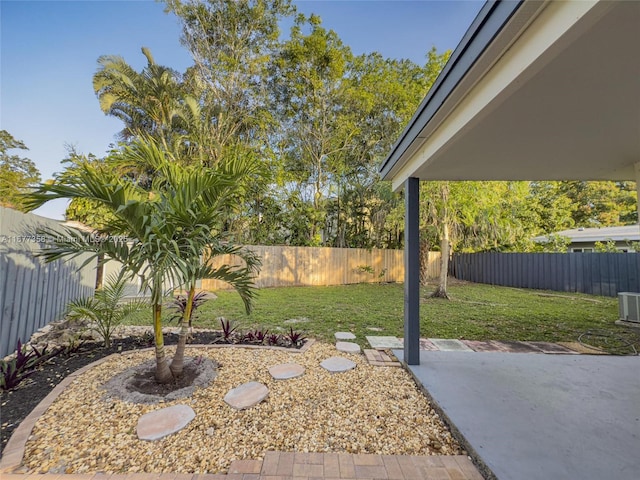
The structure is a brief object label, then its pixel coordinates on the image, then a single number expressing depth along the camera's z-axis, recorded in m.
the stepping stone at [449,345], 3.61
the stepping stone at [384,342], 3.70
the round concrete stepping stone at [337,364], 2.92
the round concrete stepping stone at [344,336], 4.04
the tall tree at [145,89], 8.66
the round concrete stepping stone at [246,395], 2.22
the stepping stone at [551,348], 3.56
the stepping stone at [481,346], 3.63
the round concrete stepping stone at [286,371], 2.71
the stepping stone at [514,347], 3.62
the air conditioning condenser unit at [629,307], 5.01
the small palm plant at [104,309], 3.11
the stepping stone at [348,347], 3.50
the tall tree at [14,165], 10.18
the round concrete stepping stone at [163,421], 1.86
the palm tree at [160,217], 2.03
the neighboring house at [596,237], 11.53
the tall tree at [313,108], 10.87
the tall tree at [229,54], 9.98
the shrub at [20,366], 2.33
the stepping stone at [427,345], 3.60
